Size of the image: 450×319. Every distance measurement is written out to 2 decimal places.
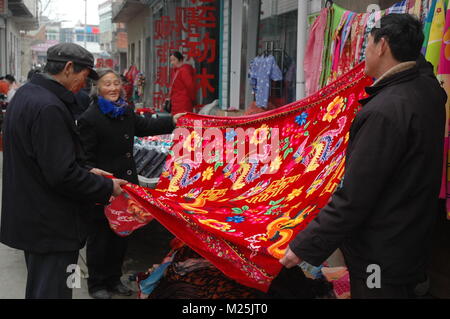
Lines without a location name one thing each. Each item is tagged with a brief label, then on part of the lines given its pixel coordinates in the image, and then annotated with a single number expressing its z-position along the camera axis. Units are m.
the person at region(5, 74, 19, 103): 12.38
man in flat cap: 2.58
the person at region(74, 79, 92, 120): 6.37
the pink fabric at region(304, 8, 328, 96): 4.84
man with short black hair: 2.12
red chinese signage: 9.42
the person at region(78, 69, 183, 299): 3.89
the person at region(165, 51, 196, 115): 9.36
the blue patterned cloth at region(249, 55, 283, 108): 7.05
